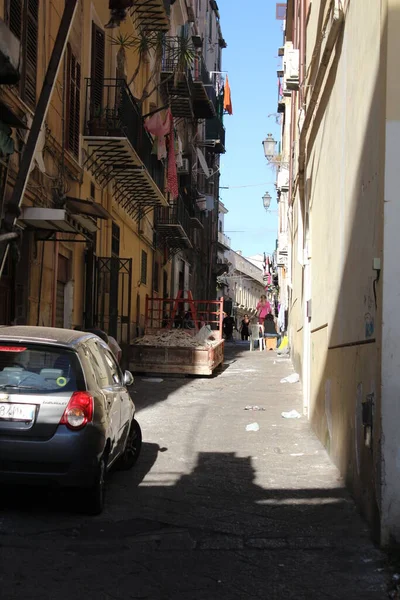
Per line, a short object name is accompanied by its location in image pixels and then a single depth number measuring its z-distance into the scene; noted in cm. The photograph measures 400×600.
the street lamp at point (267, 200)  4012
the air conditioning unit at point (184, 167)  3231
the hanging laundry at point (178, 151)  2717
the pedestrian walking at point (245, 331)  4584
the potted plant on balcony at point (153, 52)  1842
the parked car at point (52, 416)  604
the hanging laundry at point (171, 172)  2214
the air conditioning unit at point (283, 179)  3114
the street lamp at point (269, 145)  2997
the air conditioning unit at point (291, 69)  1669
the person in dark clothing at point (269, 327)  3103
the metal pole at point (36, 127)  952
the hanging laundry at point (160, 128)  1984
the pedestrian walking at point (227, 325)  3738
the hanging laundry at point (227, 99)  4300
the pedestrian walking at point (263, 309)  2986
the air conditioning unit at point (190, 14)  3306
